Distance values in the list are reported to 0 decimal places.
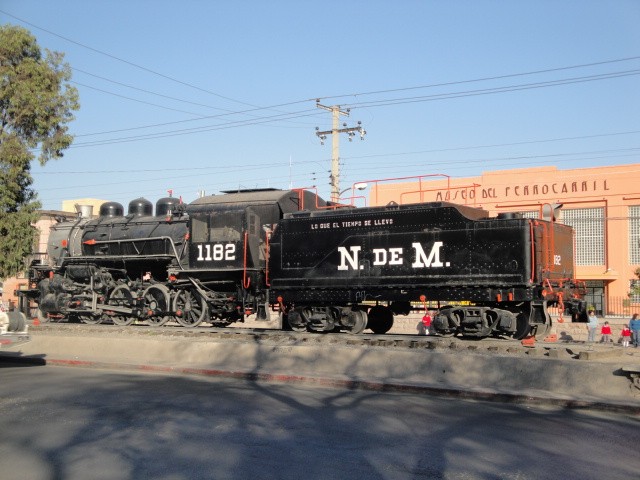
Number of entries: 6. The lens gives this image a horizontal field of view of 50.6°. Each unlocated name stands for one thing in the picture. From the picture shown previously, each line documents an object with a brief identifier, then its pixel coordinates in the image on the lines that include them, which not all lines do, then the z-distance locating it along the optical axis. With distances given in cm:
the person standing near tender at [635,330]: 2186
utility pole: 3378
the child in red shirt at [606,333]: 2495
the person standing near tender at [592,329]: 2419
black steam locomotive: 1371
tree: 2308
